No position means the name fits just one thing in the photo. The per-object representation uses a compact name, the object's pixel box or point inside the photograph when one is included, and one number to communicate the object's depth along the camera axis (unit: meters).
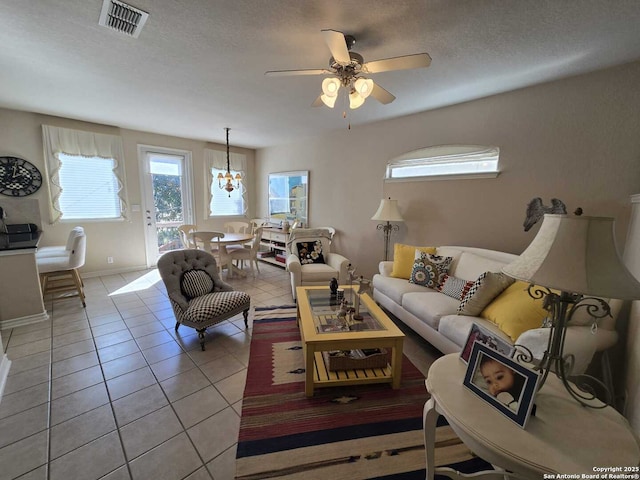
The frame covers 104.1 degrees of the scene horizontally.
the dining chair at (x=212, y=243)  3.77
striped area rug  1.33
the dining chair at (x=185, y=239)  4.09
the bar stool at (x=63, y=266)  3.03
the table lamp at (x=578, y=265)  0.82
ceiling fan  1.47
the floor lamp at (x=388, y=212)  3.32
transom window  2.80
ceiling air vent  1.51
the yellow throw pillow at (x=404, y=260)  3.02
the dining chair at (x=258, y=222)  5.50
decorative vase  2.48
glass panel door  4.77
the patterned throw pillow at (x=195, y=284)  2.54
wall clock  3.47
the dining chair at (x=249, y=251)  4.32
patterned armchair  2.31
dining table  3.97
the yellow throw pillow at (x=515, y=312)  1.73
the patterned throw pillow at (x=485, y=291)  2.06
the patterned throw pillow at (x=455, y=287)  2.35
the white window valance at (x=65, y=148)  3.73
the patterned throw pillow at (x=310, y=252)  3.67
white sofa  1.46
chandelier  4.70
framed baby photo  0.85
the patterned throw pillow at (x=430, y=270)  2.75
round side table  0.76
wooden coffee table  1.77
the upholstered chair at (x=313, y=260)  3.32
